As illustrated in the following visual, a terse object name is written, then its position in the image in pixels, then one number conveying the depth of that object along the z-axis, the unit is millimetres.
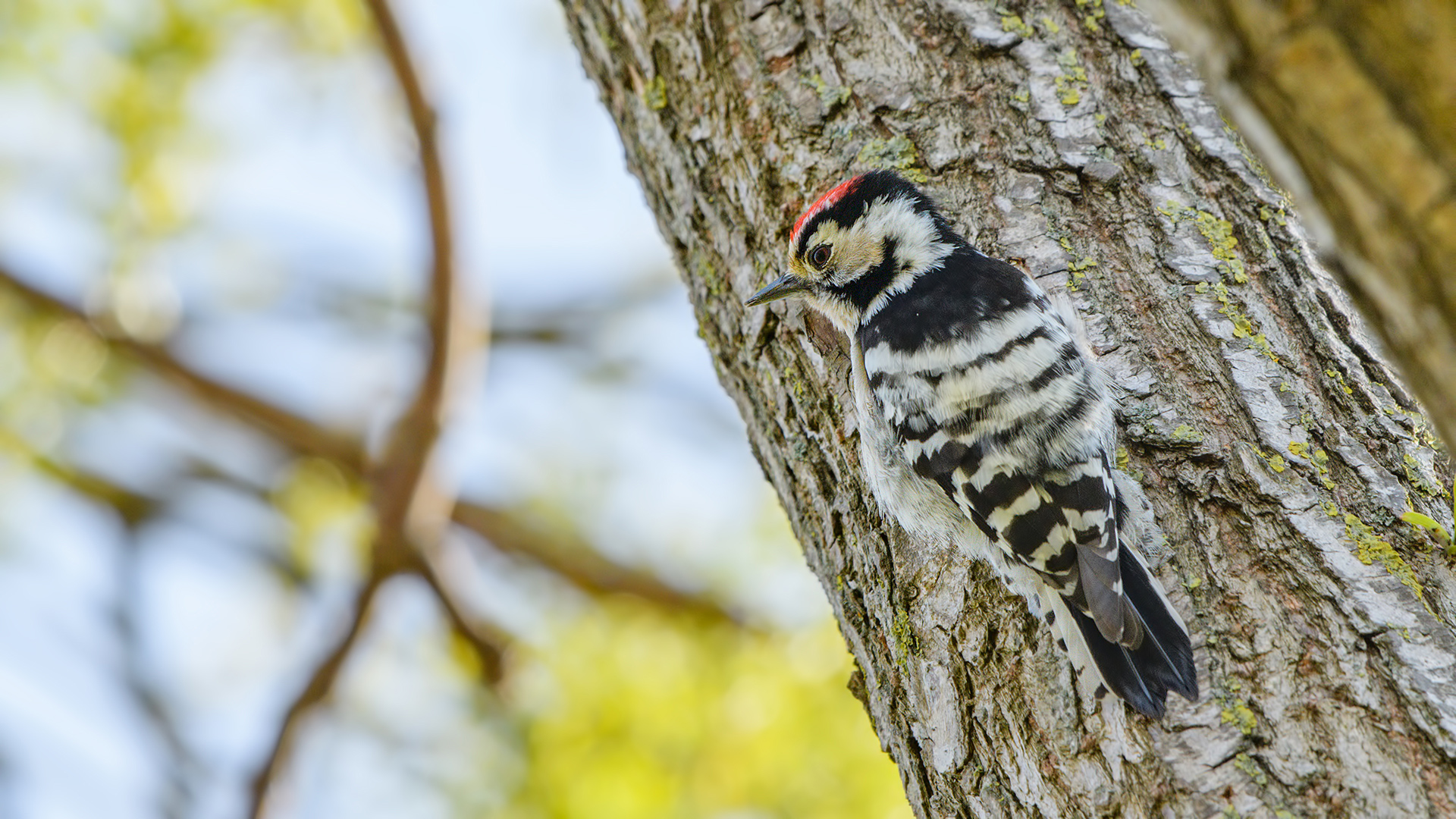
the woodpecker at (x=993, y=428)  4168
